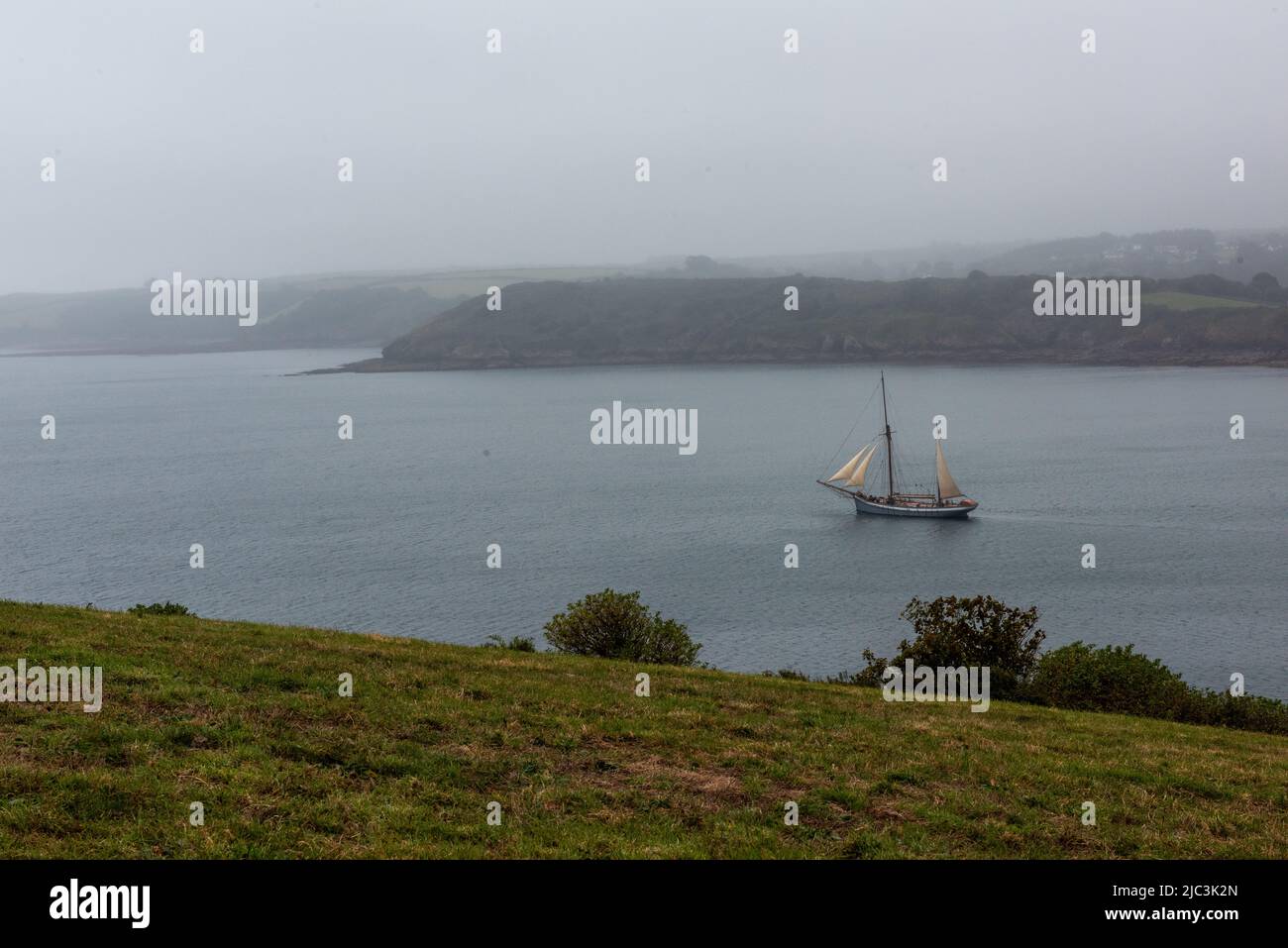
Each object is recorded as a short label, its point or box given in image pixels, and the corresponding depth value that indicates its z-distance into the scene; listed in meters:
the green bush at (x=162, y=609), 30.43
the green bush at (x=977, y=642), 40.19
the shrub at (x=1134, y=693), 32.56
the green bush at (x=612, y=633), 36.75
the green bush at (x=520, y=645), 33.50
